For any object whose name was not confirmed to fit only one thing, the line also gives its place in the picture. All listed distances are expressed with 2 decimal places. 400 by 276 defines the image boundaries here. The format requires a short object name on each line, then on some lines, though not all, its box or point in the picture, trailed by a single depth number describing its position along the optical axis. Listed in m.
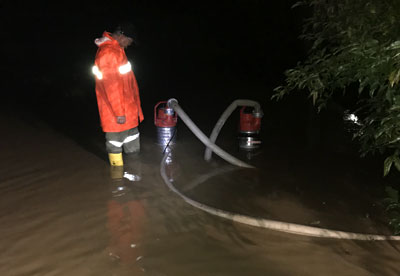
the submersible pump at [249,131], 5.22
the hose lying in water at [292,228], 3.02
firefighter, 4.17
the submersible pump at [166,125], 5.38
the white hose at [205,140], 4.52
